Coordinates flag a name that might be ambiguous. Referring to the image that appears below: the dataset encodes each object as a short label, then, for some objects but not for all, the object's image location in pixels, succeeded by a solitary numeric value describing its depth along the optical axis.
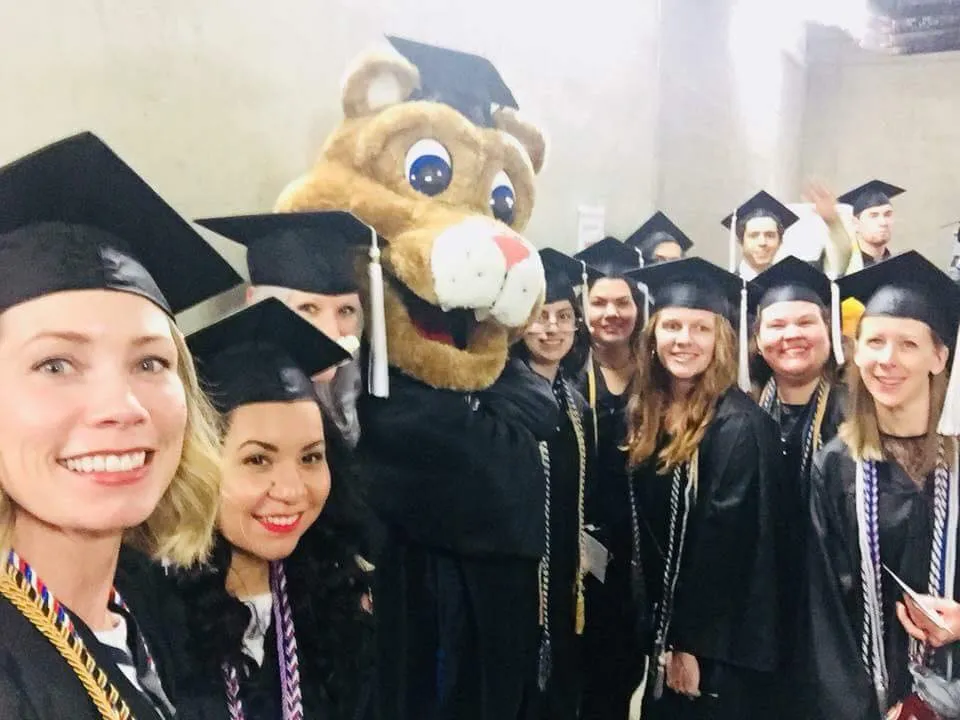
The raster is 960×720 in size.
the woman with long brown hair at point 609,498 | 2.66
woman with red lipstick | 1.33
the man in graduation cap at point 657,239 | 3.84
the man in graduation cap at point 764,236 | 4.09
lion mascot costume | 1.86
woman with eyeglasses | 2.41
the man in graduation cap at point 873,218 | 4.59
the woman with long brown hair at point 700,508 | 2.37
